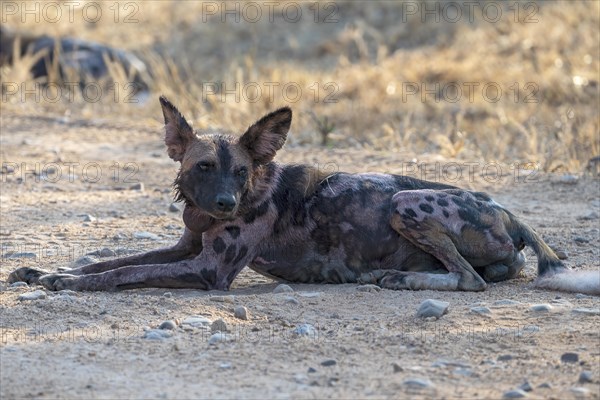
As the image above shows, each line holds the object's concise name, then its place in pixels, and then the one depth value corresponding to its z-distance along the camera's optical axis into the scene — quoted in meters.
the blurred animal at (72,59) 27.47
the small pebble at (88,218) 15.86
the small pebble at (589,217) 16.27
